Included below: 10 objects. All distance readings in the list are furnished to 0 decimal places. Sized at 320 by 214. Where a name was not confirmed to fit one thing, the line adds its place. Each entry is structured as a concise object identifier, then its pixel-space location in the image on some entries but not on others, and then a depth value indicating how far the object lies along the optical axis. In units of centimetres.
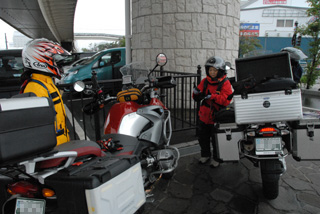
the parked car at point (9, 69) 747
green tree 1133
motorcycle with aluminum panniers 232
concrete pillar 695
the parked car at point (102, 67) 949
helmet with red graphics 215
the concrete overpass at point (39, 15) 1801
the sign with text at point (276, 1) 6519
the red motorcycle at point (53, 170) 129
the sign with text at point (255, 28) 5279
